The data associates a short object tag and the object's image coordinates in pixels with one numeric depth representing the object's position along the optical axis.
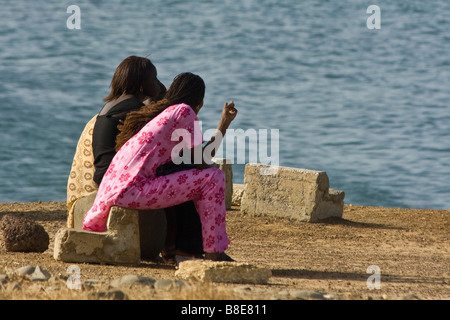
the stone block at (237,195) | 24.52
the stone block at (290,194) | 22.42
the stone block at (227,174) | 23.27
